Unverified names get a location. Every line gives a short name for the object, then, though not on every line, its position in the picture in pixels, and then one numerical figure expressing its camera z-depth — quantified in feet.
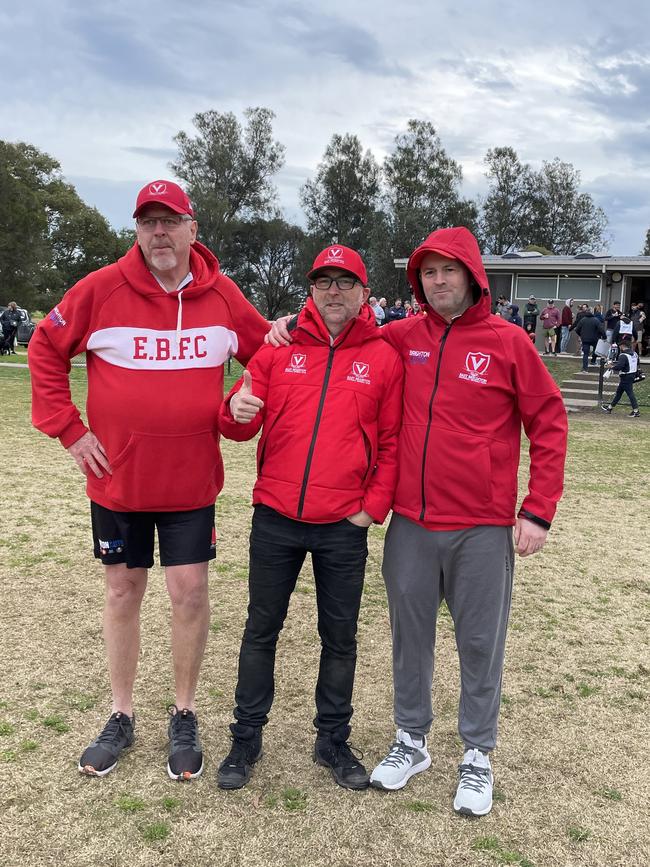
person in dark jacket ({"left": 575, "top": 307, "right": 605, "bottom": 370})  67.72
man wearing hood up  8.98
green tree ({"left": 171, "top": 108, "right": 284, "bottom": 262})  148.56
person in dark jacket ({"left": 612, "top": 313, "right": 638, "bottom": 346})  64.64
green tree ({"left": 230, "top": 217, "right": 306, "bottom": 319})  155.43
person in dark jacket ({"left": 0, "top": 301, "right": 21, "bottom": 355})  77.00
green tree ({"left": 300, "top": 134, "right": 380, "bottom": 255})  158.71
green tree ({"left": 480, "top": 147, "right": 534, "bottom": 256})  178.50
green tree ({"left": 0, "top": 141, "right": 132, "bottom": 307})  130.62
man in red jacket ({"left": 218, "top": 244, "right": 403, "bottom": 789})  8.98
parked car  83.94
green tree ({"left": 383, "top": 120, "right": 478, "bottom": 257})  158.10
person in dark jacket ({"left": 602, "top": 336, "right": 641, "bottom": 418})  50.98
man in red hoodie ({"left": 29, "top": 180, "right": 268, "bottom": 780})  9.11
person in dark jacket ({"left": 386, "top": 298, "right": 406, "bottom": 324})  65.87
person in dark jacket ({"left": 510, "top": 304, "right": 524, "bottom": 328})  73.26
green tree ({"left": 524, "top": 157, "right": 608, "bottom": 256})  179.83
